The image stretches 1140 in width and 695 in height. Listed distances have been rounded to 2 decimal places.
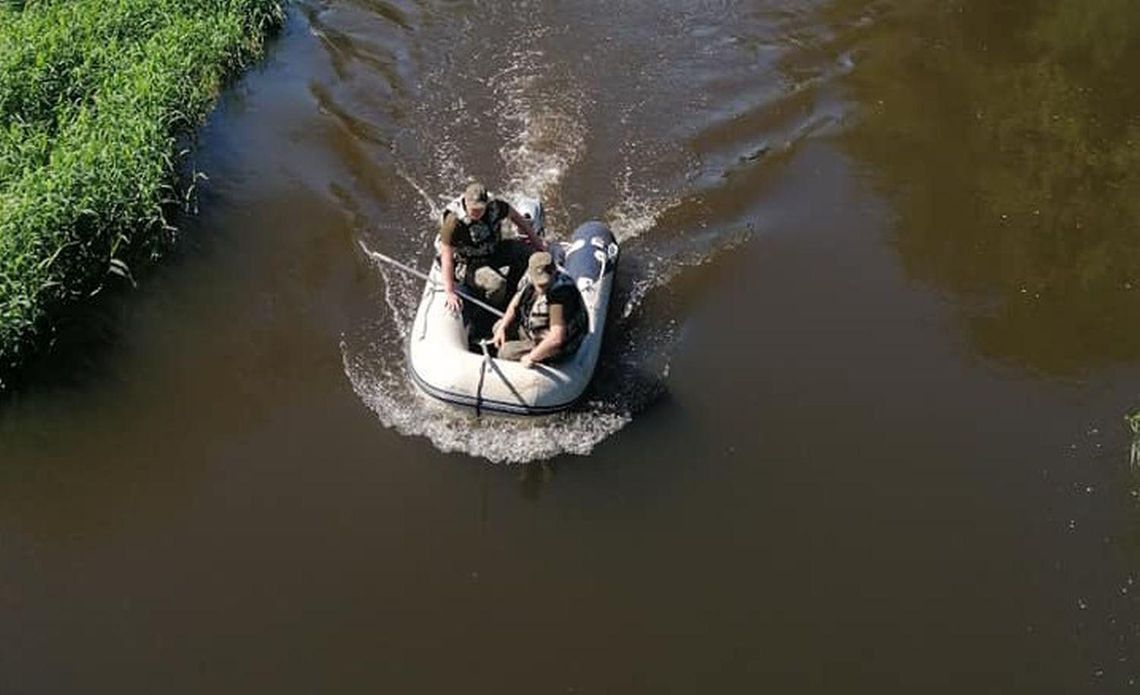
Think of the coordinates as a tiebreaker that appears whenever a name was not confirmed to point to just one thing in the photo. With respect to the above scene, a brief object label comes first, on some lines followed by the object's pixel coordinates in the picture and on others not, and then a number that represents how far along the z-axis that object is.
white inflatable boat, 8.53
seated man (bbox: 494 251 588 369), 8.27
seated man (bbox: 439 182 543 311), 8.88
